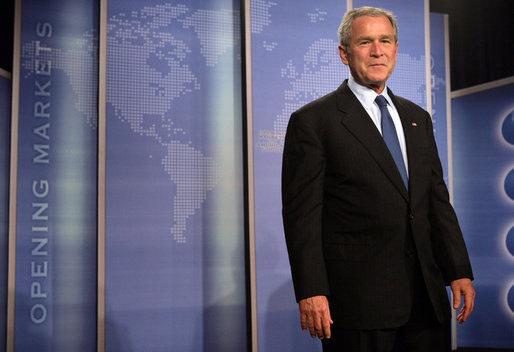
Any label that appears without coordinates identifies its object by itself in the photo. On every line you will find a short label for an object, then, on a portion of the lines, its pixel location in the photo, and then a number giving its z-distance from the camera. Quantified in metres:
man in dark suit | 1.40
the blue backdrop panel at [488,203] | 3.72
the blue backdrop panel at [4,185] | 2.99
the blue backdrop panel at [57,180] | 3.01
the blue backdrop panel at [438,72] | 3.70
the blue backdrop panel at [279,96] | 2.99
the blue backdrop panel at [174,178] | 2.98
